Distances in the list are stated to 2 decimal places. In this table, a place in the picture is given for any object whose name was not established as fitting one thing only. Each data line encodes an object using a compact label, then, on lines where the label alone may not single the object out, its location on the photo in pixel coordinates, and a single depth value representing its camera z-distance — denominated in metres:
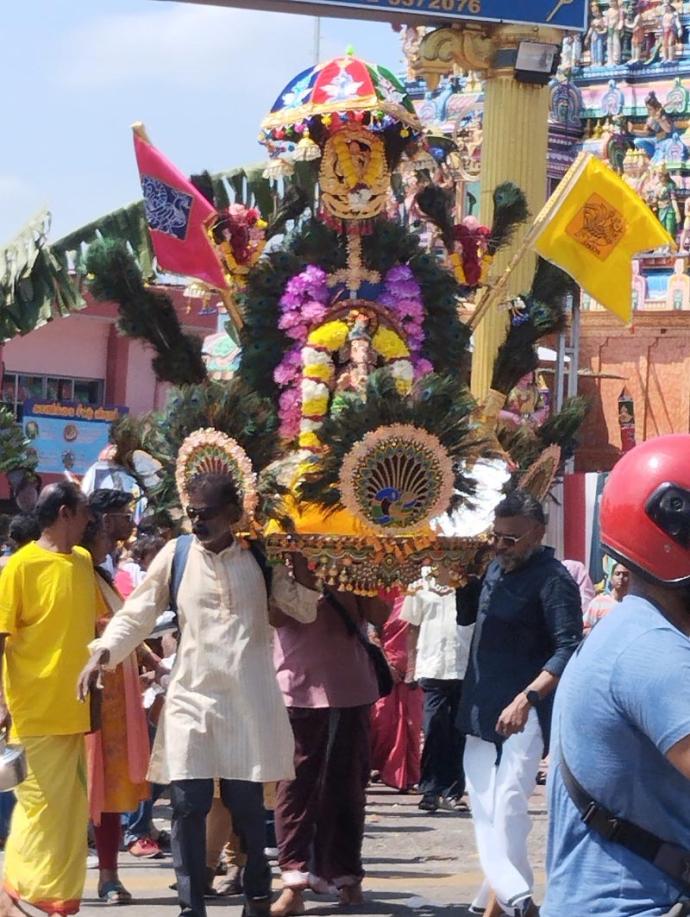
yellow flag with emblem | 10.17
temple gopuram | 27.48
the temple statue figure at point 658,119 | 32.66
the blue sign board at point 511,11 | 18.58
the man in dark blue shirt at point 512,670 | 7.21
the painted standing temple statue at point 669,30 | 33.31
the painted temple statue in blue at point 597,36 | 34.19
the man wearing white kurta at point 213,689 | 7.10
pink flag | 8.82
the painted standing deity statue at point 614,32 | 33.97
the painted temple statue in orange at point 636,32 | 33.78
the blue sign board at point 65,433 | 27.38
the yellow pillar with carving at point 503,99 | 19.12
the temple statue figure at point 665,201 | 31.33
